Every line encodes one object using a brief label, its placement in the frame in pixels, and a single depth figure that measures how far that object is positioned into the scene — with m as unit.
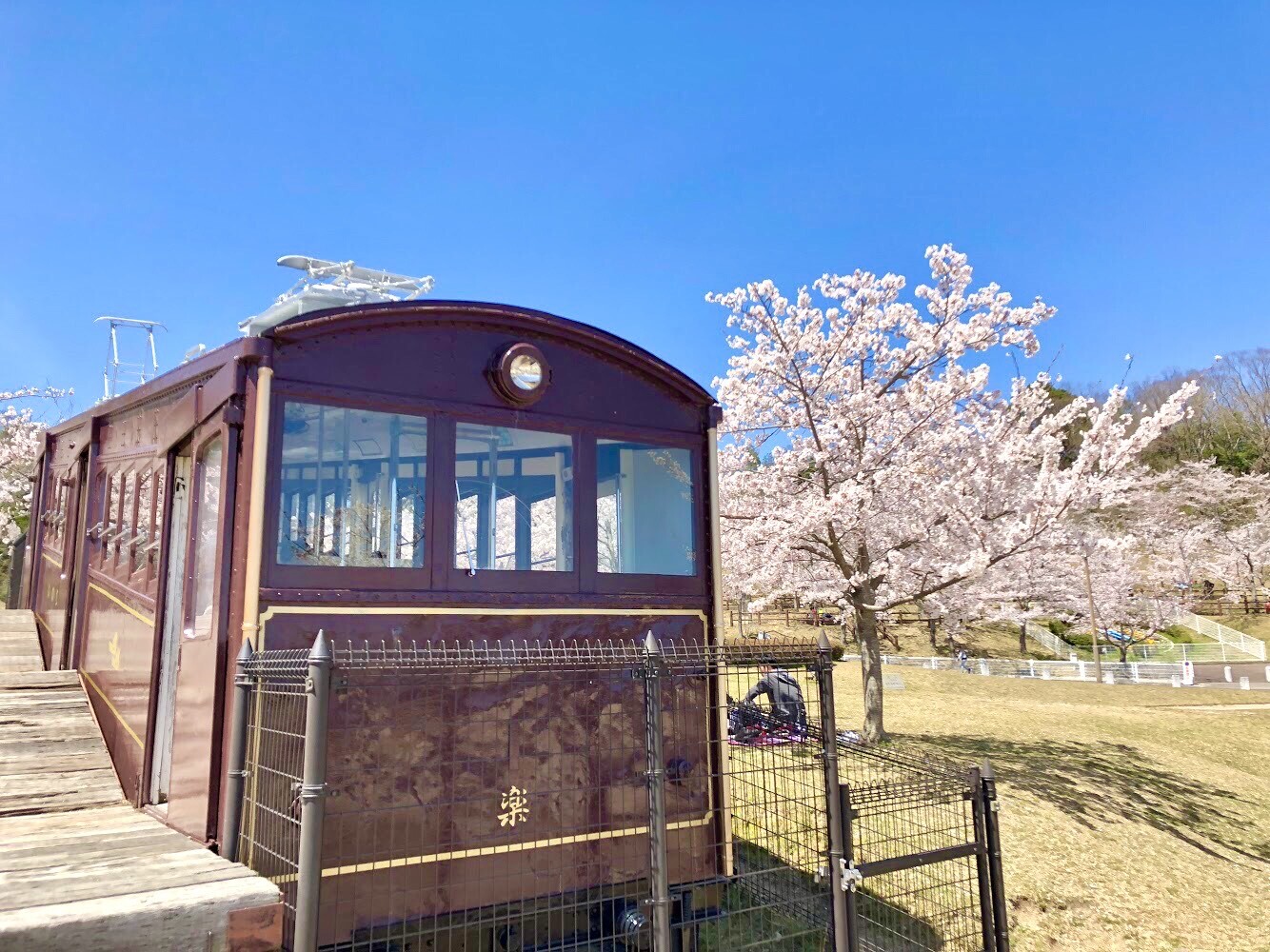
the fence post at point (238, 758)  3.95
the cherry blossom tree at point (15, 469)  22.20
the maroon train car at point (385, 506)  4.27
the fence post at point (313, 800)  3.27
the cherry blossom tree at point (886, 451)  12.17
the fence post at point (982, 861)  5.76
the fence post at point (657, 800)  4.18
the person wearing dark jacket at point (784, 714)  4.91
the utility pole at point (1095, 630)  25.94
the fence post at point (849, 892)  4.95
